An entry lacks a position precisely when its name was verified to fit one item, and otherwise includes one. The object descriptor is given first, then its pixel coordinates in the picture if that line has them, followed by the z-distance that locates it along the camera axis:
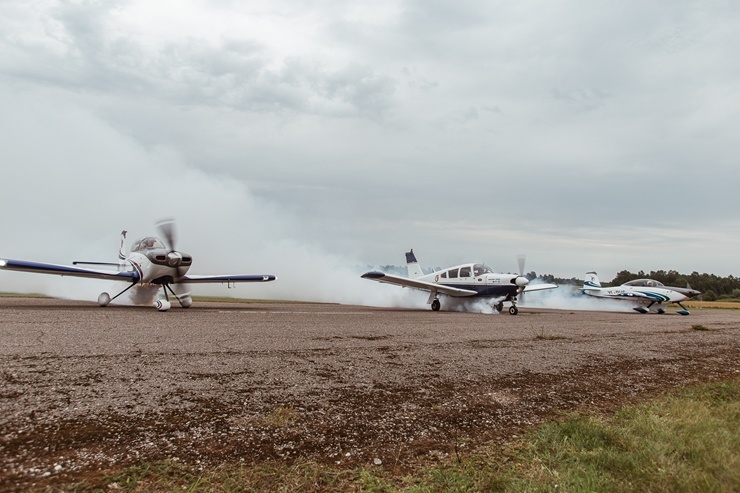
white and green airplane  32.88
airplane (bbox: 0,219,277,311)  20.33
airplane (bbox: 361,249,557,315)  26.39
